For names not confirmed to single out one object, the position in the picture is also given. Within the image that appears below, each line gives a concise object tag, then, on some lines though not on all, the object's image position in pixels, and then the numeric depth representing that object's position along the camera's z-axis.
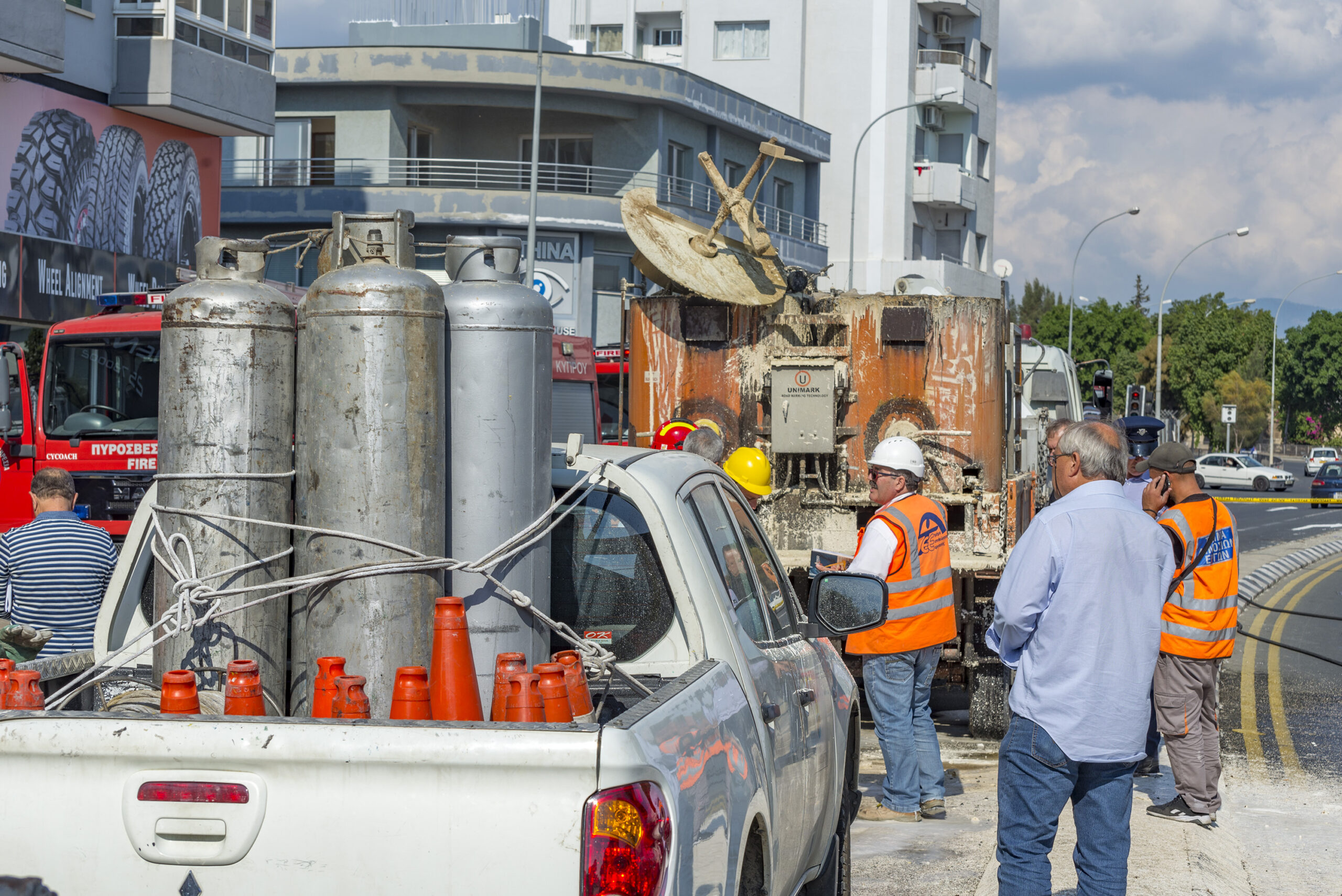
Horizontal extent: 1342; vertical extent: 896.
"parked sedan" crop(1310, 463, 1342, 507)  40.56
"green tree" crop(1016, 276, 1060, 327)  120.56
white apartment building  49.84
